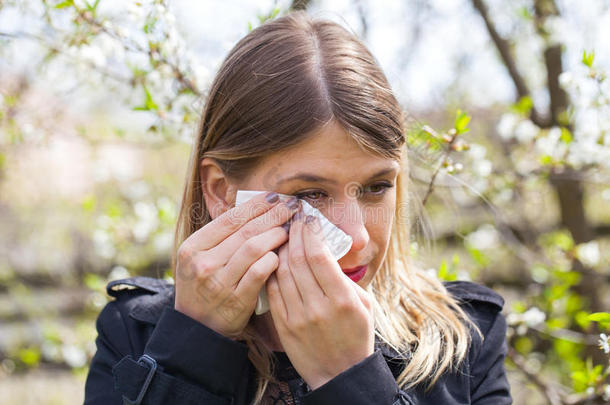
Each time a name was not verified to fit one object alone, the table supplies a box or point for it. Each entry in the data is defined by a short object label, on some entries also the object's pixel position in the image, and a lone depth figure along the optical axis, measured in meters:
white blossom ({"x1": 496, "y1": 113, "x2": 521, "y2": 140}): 2.90
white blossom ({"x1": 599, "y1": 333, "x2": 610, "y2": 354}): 1.55
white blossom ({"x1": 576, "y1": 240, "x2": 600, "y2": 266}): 2.78
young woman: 1.49
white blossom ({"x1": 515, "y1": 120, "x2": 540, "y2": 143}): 2.86
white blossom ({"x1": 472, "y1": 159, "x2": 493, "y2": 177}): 2.32
